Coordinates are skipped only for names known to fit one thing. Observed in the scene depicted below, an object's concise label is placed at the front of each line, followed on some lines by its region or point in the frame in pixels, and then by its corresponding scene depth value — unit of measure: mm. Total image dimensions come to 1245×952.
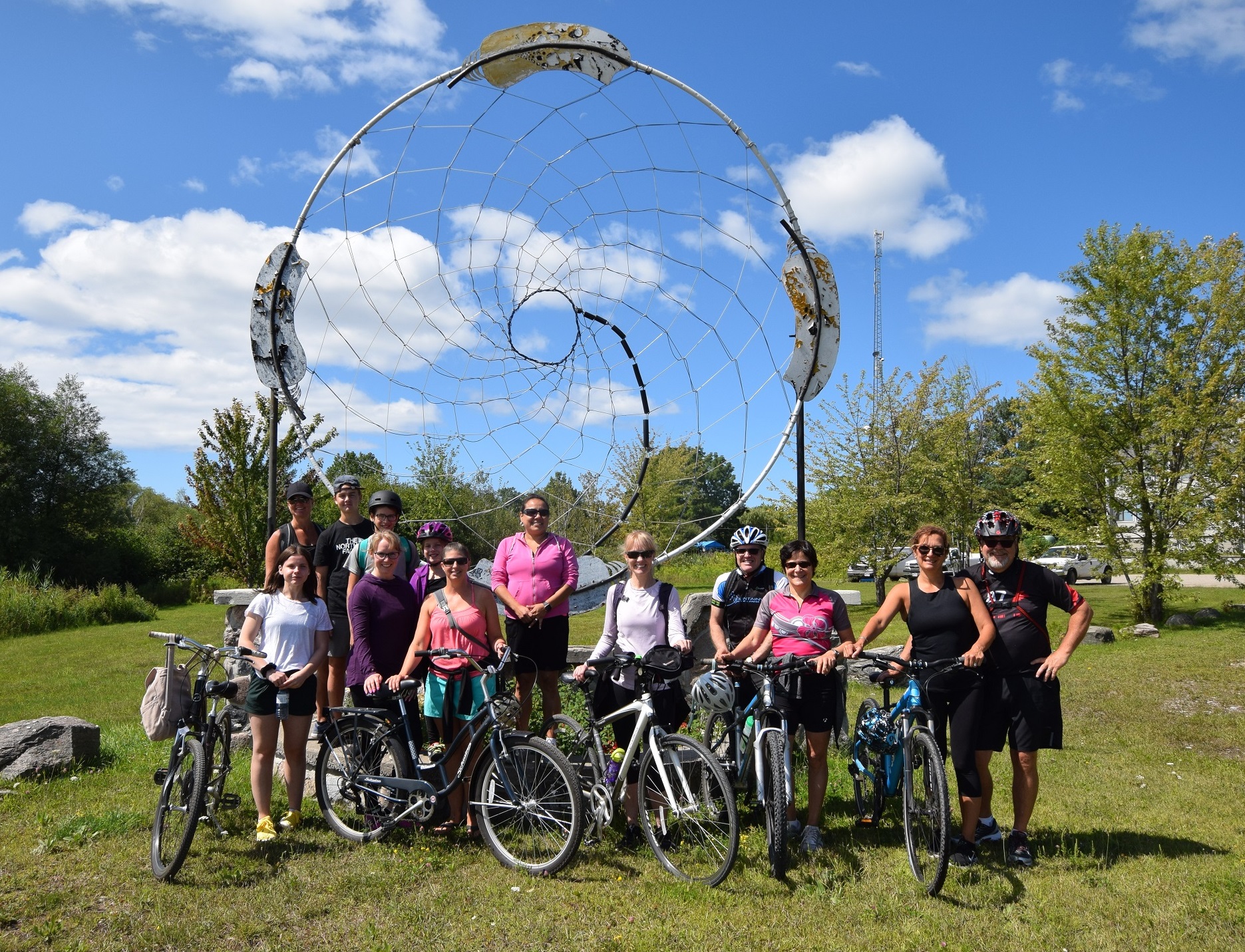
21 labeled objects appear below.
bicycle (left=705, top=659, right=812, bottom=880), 4035
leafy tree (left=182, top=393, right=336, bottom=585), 18781
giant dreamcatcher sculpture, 5129
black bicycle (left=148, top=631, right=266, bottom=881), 4094
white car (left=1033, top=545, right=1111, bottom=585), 28781
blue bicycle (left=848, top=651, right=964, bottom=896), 3916
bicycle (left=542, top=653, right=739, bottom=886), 4027
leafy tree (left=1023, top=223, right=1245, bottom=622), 14633
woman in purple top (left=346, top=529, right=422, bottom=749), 4723
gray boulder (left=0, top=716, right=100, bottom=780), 5871
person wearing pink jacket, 4879
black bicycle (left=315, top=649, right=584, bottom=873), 4203
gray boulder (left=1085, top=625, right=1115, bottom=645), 13873
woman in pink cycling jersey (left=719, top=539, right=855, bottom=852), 4383
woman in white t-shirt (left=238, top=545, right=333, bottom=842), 4473
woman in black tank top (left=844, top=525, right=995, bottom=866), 4238
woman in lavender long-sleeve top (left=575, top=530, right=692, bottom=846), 4527
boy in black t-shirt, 5461
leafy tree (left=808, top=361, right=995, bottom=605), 19375
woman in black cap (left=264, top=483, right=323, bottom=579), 5477
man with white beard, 4203
